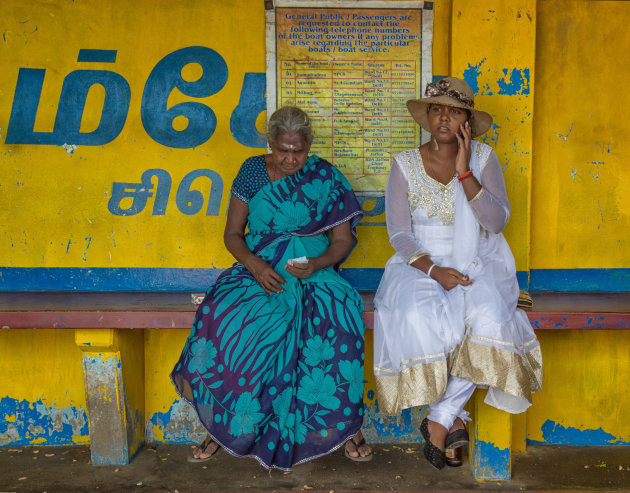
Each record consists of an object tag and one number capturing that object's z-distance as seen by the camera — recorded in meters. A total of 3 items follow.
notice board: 3.94
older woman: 3.18
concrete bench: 3.36
